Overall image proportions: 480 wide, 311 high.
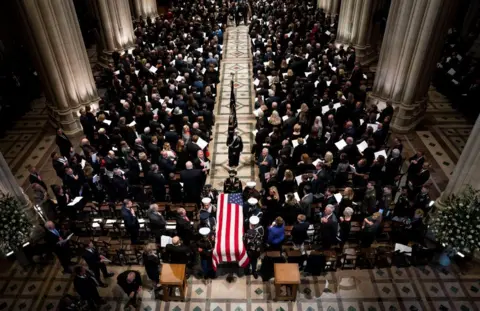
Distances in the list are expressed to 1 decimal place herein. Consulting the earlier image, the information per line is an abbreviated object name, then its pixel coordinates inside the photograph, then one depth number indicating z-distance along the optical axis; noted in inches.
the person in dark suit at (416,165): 346.0
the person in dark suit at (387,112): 434.0
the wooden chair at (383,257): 292.7
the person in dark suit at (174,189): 332.5
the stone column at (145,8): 884.6
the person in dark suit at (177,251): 275.1
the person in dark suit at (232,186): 339.0
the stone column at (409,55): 416.1
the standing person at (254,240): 277.1
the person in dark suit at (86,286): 248.8
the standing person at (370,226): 283.4
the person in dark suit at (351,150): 355.9
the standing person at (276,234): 279.4
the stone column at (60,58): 429.7
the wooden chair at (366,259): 294.7
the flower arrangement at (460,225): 262.7
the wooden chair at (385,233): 313.3
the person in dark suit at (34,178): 331.9
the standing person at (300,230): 285.1
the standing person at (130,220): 295.9
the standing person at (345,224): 283.7
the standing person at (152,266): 269.0
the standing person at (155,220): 297.1
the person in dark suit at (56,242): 282.0
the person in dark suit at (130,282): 255.1
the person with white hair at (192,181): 331.6
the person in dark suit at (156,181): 328.8
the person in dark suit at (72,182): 333.1
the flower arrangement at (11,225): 273.2
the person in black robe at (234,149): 398.6
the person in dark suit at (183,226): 291.9
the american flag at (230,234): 282.4
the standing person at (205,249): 278.1
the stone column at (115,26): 655.8
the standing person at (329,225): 281.1
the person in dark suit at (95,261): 270.4
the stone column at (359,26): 644.1
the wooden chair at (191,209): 335.3
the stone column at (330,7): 864.5
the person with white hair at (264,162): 356.5
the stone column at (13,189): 291.8
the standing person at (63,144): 395.5
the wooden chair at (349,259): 293.2
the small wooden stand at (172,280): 267.7
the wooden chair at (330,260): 288.1
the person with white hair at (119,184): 325.4
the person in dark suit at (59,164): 351.6
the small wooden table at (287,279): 265.0
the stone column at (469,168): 275.0
